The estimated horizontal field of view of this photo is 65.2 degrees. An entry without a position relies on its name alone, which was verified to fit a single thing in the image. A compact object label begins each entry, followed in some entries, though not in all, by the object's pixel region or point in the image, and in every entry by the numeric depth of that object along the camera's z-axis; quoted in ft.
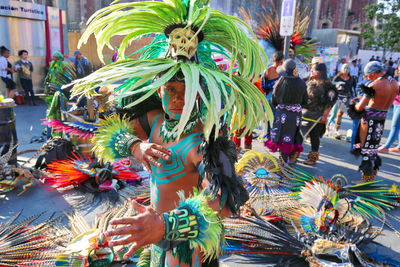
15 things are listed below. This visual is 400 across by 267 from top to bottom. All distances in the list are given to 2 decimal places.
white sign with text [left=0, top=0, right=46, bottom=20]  31.53
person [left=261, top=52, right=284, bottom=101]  18.74
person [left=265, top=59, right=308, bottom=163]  15.24
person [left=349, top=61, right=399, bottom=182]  13.89
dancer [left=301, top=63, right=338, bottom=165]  17.04
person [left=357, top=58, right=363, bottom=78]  47.67
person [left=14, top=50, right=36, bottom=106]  30.89
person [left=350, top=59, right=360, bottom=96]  36.25
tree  58.44
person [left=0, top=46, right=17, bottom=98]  28.66
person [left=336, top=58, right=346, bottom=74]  48.57
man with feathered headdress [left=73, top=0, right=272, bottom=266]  4.20
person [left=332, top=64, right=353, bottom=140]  23.93
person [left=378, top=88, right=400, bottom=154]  19.90
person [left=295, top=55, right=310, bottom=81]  20.28
